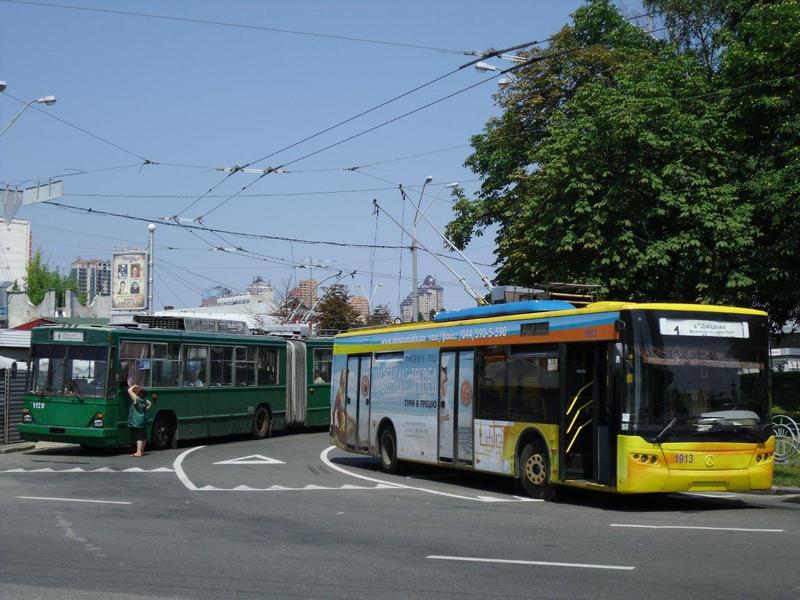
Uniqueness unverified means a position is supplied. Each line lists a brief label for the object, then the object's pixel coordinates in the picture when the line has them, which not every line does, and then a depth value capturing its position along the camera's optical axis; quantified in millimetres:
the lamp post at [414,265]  37644
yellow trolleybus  13938
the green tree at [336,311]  68500
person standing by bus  23188
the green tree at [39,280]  107188
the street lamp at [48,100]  26516
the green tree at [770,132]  27016
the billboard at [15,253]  115438
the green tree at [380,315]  71931
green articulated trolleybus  22984
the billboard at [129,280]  47688
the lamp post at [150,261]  45156
